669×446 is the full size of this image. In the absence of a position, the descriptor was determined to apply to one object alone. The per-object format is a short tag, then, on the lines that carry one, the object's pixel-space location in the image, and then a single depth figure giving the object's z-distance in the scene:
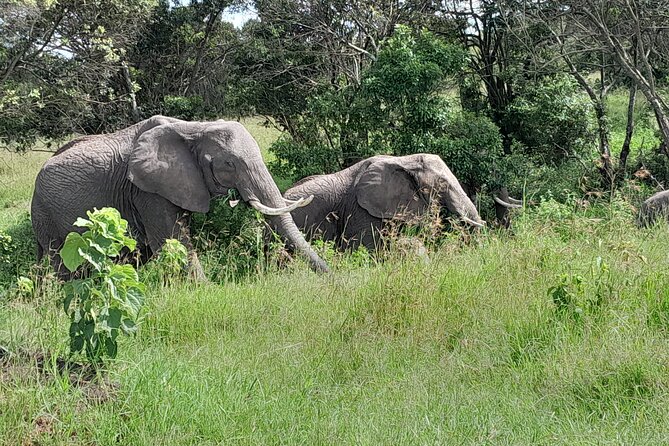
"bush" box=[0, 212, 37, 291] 18.72
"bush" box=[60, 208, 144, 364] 8.41
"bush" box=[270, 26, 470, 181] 24.23
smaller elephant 19.78
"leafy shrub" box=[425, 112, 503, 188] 23.78
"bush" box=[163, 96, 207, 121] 33.46
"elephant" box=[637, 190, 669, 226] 18.78
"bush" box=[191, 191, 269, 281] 16.16
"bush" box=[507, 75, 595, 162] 26.39
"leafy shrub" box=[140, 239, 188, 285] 13.99
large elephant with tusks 17.14
